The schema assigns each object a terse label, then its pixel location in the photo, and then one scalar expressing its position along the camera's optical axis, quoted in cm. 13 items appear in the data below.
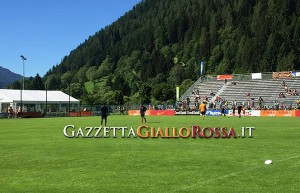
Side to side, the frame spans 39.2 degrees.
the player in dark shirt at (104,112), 3494
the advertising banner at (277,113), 6474
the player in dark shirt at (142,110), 4078
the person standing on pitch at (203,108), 4709
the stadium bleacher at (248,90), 7994
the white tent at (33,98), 7731
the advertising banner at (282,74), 8618
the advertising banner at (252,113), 6806
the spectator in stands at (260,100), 7282
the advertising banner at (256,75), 9054
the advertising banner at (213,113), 7206
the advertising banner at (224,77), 9318
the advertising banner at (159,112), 7819
